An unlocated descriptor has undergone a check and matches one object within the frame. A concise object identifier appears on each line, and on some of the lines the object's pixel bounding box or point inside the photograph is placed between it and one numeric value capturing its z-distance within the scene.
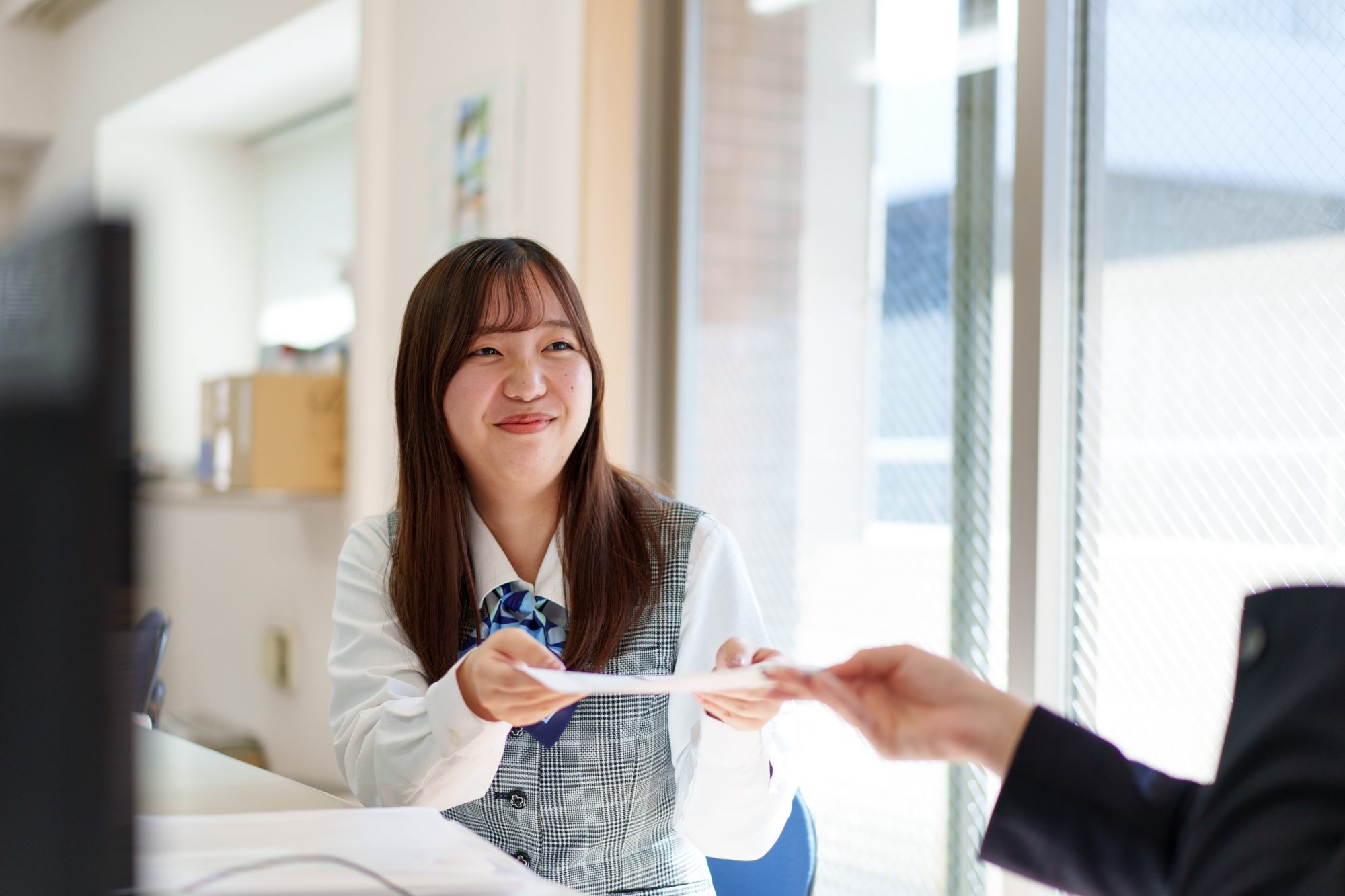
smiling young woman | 1.35
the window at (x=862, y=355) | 2.21
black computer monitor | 0.51
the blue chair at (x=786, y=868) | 1.38
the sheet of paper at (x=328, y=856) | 0.85
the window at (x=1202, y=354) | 1.69
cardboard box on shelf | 3.68
